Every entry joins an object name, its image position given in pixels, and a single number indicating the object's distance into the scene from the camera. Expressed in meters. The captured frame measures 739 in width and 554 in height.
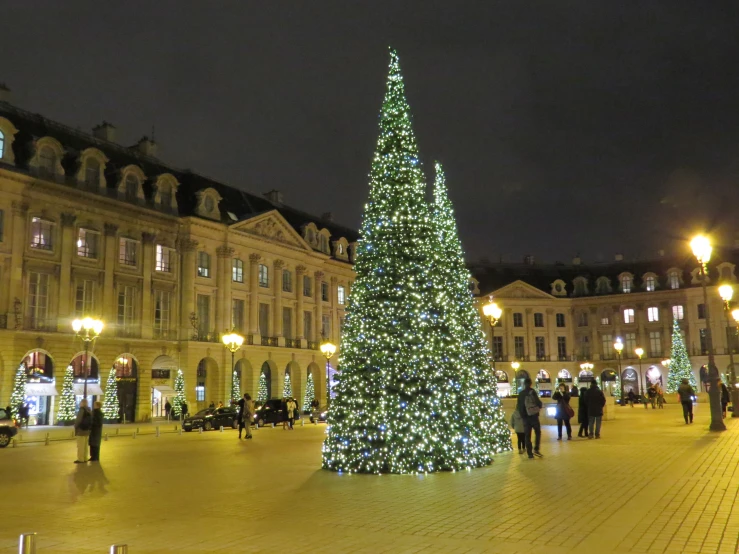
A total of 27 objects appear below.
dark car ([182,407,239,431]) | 38.94
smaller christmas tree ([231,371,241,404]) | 54.32
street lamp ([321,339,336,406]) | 42.29
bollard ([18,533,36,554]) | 5.11
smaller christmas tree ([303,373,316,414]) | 62.53
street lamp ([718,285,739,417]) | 28.70
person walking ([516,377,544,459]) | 17.81
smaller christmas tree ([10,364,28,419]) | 39.53
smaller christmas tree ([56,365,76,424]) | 42.19
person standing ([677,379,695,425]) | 29.36
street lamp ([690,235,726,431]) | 23.49
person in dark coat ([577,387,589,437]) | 23.72
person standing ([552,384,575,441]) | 23.23
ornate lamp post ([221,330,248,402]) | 39.56
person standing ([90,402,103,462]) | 19.80
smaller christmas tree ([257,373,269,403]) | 57.67
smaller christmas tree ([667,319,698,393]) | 60.62
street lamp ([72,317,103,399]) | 28.77
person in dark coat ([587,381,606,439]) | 23.20
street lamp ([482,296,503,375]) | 27.66
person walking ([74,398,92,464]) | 19.39
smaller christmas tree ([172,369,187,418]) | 49.41
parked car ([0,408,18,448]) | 27.70
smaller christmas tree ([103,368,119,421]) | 44.91
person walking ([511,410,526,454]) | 18.09
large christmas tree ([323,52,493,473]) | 15.45
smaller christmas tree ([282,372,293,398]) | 60.06
